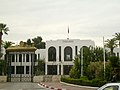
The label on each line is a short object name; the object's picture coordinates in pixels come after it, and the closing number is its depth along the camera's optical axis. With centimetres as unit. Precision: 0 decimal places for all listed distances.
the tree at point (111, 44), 5070
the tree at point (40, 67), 5021
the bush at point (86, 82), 2052
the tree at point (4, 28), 4828
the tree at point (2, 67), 4723
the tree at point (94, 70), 2564
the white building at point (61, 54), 4819
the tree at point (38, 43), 7612
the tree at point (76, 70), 3112
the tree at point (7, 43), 5498
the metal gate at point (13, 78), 3707
